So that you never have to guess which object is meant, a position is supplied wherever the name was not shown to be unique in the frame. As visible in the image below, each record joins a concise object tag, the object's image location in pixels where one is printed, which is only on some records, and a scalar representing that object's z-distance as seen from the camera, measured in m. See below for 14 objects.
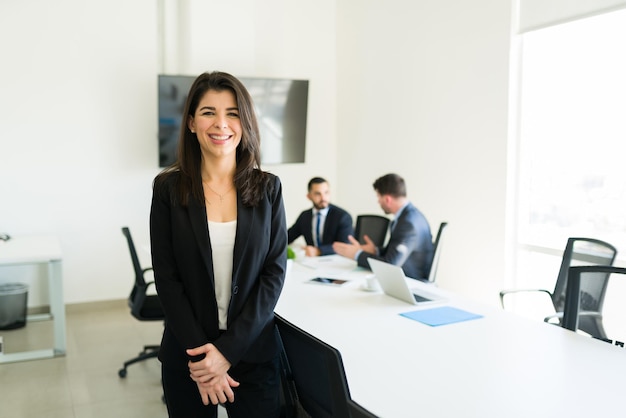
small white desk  4.77
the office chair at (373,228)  5.39
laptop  3.21
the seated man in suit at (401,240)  4.21
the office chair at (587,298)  2.82
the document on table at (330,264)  4.18
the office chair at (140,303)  4.39
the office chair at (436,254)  4.48
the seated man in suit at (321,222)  5.32
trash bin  5.64
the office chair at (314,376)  1.48
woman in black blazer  1.90
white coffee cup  3.54
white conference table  1.94
